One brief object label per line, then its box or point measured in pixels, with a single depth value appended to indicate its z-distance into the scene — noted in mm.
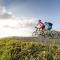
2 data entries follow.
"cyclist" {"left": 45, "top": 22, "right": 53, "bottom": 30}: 4570
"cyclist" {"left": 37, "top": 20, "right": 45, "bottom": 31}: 4508
